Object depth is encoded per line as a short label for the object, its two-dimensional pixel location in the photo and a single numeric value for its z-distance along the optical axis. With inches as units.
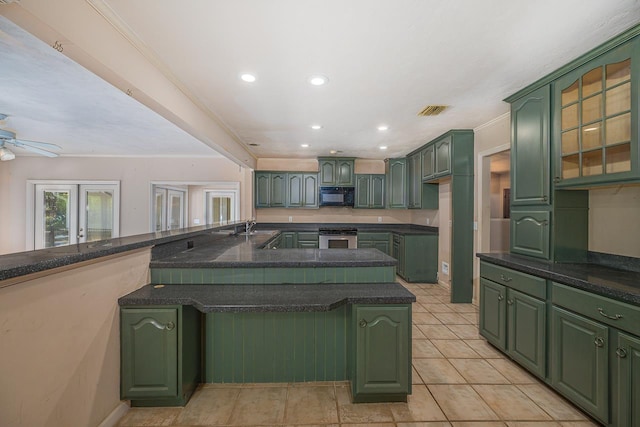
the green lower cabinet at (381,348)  66.7
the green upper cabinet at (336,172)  216.8
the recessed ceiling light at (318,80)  86.0
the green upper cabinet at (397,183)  213.3
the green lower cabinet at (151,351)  65.7
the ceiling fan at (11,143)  119.8
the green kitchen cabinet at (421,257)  183.2
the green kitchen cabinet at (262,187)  217.8
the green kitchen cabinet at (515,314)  75.7
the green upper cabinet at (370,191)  220.8
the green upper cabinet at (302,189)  218.5
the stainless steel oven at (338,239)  206.2
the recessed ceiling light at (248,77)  84.8
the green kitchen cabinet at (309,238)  209.6
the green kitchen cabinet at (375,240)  209.3
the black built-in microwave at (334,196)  216.0
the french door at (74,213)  208.4
